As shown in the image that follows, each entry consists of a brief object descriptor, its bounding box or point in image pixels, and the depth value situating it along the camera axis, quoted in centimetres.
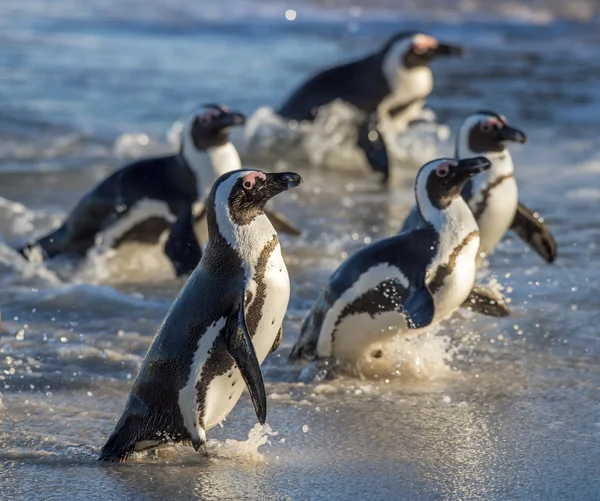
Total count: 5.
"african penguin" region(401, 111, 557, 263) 1124
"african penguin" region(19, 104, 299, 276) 1254
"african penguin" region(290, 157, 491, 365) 902
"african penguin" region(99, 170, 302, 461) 722
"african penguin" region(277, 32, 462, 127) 1884
